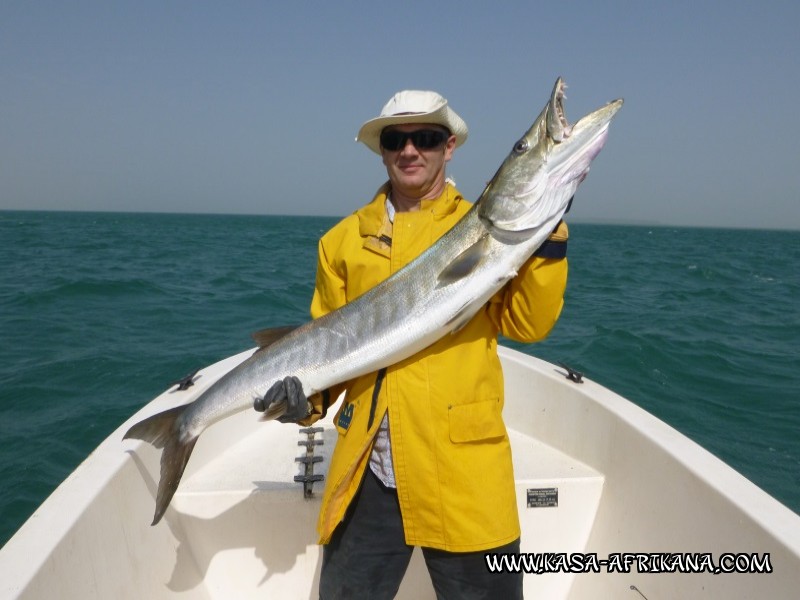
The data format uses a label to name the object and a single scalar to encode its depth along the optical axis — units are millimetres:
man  2367
